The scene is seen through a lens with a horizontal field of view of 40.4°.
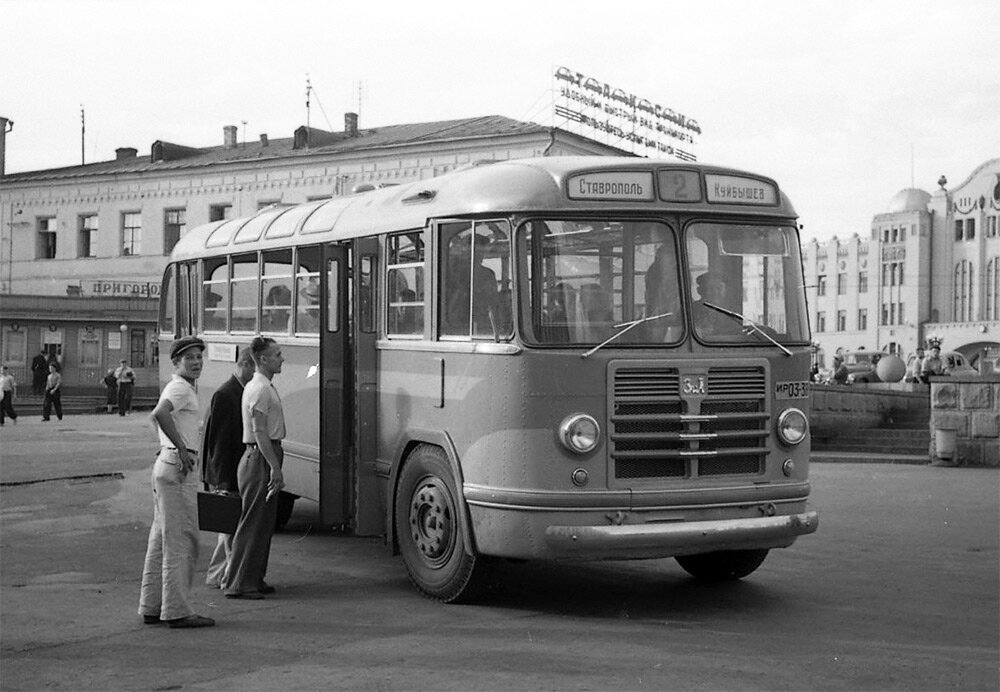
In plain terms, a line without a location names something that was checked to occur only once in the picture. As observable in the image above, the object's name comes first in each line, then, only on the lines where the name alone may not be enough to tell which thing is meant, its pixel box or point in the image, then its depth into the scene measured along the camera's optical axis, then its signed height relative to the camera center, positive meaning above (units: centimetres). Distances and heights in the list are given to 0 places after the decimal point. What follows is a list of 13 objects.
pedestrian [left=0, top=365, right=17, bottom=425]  3446 -145
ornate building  10569 +482
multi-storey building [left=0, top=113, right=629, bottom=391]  4841 +551
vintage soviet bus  892 -22
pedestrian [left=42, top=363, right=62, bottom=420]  3656 -149
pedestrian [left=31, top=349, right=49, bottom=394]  4759 -121
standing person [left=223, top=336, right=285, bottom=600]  978 -101
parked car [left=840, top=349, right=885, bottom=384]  5368 -129
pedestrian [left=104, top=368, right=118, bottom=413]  4475 -165
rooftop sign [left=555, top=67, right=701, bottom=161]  4841 +870
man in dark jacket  1013 -78
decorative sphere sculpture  4841 -119
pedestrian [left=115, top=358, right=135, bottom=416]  4075 -143
